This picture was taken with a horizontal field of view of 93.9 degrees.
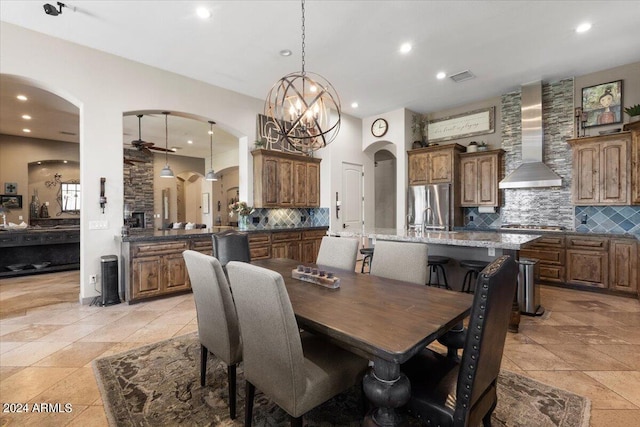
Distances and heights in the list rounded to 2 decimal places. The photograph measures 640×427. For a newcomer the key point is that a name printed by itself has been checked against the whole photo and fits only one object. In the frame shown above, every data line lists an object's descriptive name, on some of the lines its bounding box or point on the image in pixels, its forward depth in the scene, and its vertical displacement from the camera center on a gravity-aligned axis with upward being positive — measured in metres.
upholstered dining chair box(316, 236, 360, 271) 2.76 -0.41
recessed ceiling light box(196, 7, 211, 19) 3.20 +2.17
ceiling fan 6.48 +1.47
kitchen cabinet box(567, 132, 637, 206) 4.34 +0.60
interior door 6.73 +0.31
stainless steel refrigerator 5.88 +0.06
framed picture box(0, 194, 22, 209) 7.37 +0.30
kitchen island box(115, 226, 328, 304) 4.00 -0.66
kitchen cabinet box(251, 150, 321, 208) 5.51 +0.62
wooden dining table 1.24 -0.54
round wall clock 6.70 +1.89
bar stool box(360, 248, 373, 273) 4.12 -0.56
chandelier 2.52 +0.86
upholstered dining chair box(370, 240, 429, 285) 2.39 -0.43
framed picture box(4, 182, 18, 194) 7.45 +0.64
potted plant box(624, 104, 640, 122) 4.12 +1.35
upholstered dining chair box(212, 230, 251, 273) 3.21 -0.39
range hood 5.12 +1.08
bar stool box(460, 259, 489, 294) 3.28 -0.69
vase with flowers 5.31 +0.02
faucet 6.06 -0.08
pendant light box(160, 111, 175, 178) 6.96 +2.05
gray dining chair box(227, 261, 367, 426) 1.36 -0.74
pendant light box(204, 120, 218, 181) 8.13 +0.98
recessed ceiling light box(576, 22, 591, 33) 3.52 +2.18
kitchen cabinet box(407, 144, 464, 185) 5.87 +0.95
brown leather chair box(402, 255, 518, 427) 1.16 -0.69
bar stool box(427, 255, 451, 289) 3.56 -0.72
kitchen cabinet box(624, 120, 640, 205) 4.15 +0.67
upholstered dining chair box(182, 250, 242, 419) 1.80 -0.63
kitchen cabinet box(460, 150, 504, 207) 5.65 +0.63
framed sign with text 5.99 +1.80
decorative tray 2.08 -0.49
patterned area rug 1.82 -1.28
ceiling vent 4.79 +2.20
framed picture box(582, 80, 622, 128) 4.66 +1.68
